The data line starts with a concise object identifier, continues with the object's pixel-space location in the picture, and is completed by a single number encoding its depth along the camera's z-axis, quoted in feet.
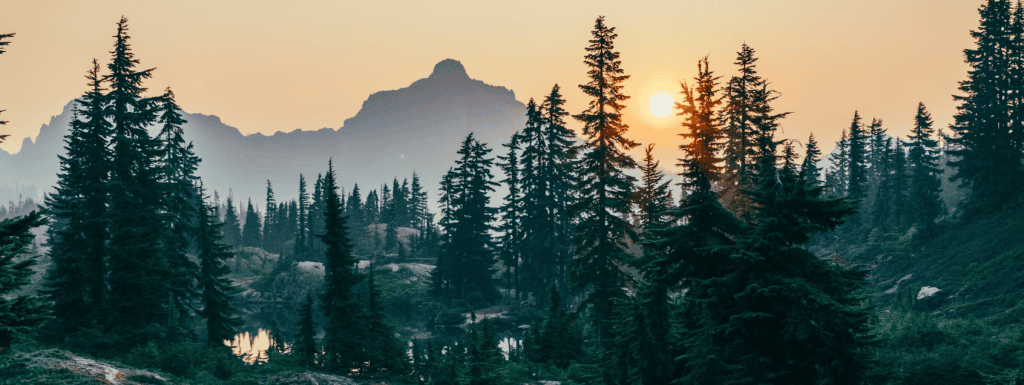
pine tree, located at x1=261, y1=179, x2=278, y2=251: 392.06
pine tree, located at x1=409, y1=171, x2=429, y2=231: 360.07
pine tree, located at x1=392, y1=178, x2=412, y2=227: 362.33
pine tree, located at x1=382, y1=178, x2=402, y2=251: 303.07
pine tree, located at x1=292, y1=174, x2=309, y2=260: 267.39
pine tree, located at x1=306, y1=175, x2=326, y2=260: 278.46
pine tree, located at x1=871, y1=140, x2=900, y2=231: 190.29
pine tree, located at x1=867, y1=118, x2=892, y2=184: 287.69
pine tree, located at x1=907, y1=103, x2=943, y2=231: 148.87
